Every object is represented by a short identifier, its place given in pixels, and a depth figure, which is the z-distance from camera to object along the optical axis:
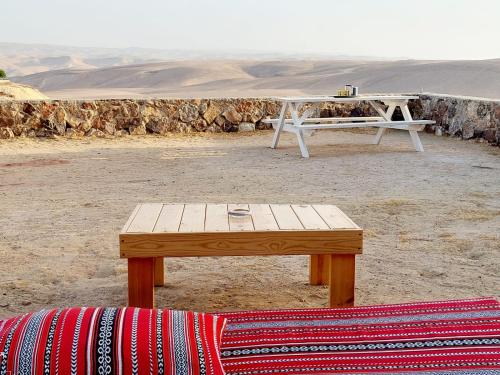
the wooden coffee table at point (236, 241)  2.69
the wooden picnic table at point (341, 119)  7.56
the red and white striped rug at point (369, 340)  2.34
